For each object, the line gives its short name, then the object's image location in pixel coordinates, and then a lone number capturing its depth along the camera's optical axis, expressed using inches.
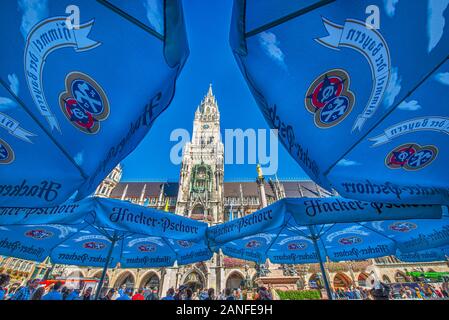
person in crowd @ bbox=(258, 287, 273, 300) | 193.3
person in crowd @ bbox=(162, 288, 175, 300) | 231.2
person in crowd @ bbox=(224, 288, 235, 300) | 255.5
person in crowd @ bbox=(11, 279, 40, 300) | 217.1
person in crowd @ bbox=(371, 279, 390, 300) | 170.1
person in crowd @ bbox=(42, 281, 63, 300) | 167.5
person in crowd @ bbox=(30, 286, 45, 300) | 176.2
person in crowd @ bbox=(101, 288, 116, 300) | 276.4
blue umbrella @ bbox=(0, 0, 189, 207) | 74.8
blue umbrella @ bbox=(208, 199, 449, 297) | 176.7
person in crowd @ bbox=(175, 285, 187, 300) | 203.2
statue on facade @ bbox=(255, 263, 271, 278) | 774.2
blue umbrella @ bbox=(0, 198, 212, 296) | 149.3
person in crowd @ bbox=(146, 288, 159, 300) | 298.4
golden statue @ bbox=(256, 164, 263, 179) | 1248.1
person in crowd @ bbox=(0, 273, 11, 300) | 189.1
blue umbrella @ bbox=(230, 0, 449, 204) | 79.6
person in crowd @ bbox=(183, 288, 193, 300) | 195.5
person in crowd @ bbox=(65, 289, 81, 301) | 212.3
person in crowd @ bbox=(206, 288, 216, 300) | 204.8
